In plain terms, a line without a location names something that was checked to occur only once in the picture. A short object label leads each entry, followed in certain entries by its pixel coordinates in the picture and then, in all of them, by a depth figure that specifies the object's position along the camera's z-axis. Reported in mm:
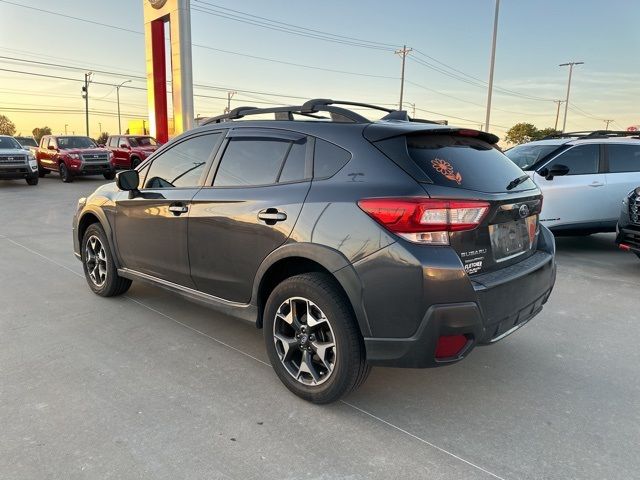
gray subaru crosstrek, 2518
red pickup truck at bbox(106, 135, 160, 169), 22016
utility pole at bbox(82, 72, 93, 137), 52694
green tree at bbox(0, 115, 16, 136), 98375
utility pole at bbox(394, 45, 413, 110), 44906
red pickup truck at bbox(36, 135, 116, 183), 18516
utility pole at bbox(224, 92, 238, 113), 71812
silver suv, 7203
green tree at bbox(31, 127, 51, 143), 102175
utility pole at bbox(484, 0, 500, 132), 23594
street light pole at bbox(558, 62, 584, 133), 54284
